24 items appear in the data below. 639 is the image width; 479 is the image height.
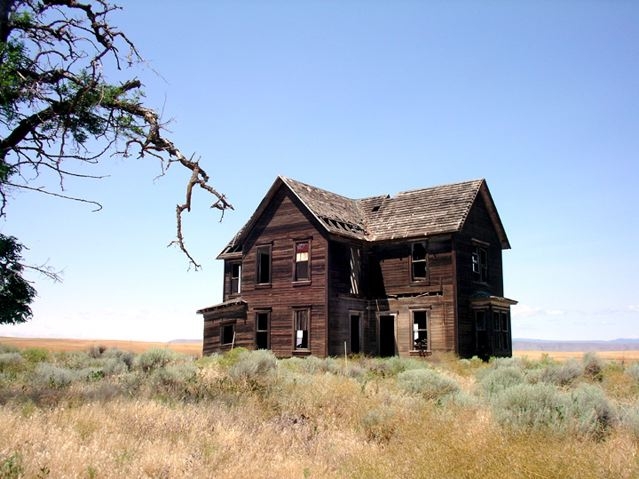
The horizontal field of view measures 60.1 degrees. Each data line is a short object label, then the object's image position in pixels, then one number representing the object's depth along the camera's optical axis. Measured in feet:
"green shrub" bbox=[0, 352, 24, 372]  59.47
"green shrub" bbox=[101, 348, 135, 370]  68.67
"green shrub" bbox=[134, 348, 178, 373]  61.41
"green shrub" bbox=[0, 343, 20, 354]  76.95
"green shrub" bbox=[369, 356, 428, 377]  59.52
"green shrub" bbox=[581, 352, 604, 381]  57.85
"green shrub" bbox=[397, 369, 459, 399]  40.96
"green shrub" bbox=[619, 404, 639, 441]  26.35
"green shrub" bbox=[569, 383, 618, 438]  25.80
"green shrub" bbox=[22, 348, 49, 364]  70.08
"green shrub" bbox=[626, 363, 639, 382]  54.65
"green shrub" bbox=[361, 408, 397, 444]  27.99
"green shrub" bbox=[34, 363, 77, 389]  41.39
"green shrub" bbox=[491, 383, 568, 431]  25.80
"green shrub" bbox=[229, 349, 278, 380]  46.02
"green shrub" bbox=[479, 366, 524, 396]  41.81
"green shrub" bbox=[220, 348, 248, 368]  60.44
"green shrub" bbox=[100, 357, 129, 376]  55.21
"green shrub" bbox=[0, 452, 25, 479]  18.03
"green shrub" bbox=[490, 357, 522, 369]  64.58
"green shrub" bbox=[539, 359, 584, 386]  53.72
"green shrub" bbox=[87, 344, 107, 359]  83.30
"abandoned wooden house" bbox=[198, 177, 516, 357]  79.66
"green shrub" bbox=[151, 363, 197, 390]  41.16
